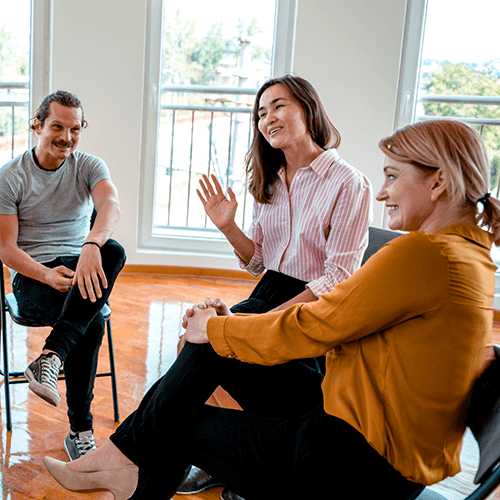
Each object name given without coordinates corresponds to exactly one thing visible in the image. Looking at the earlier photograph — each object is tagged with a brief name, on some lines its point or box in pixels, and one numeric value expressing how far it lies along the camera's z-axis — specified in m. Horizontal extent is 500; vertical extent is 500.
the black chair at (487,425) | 0.82
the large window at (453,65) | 3.62
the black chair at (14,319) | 1.88
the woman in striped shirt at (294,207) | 1.68
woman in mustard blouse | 0.90
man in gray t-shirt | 1.77
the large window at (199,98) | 3.86
